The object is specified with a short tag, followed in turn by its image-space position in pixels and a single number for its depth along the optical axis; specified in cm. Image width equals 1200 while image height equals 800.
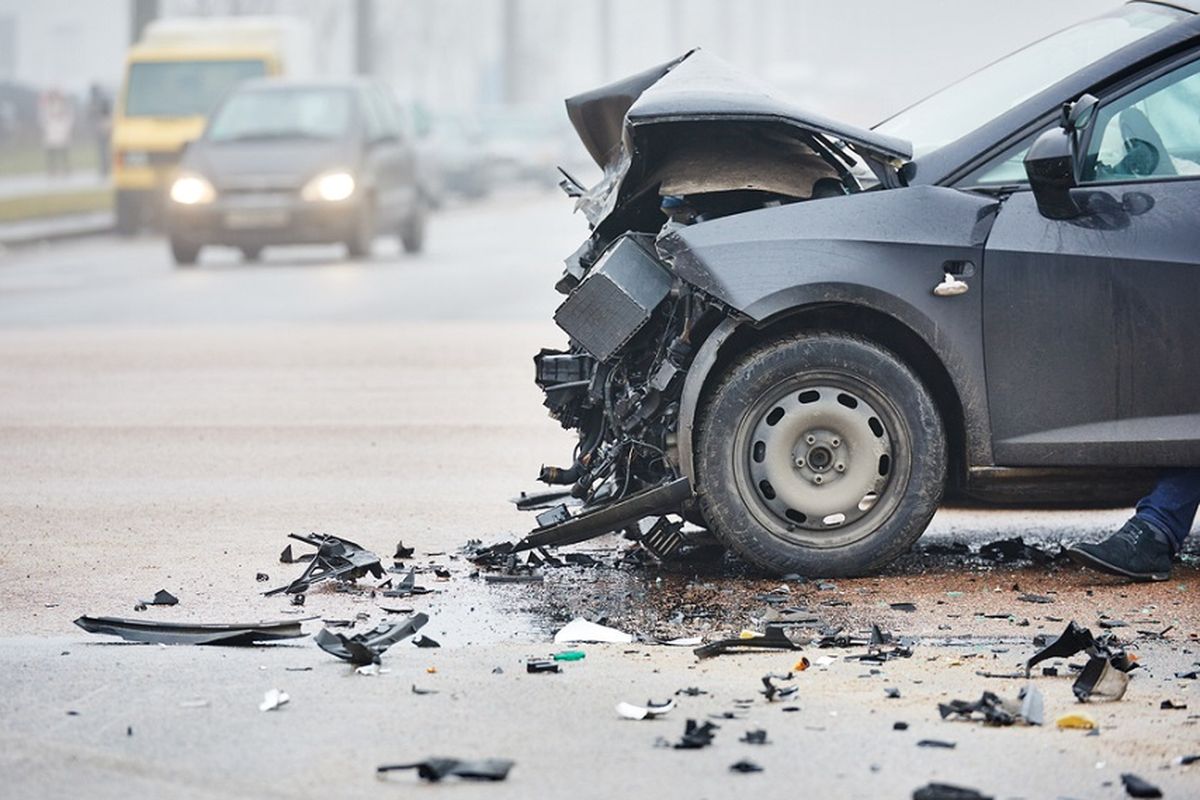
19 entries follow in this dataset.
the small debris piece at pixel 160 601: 1340
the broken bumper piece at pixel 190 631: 1222
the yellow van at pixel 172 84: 5991
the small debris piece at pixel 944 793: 901
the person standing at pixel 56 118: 7523
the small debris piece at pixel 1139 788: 914
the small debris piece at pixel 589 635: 1229
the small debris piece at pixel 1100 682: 1091
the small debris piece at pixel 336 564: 1403
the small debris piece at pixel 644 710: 1046
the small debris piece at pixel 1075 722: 1030
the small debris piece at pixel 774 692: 1081
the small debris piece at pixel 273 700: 1070
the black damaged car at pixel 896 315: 1371
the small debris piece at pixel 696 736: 989
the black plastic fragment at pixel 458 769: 941
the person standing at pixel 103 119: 6702
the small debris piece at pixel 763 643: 1190
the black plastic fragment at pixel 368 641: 1162
